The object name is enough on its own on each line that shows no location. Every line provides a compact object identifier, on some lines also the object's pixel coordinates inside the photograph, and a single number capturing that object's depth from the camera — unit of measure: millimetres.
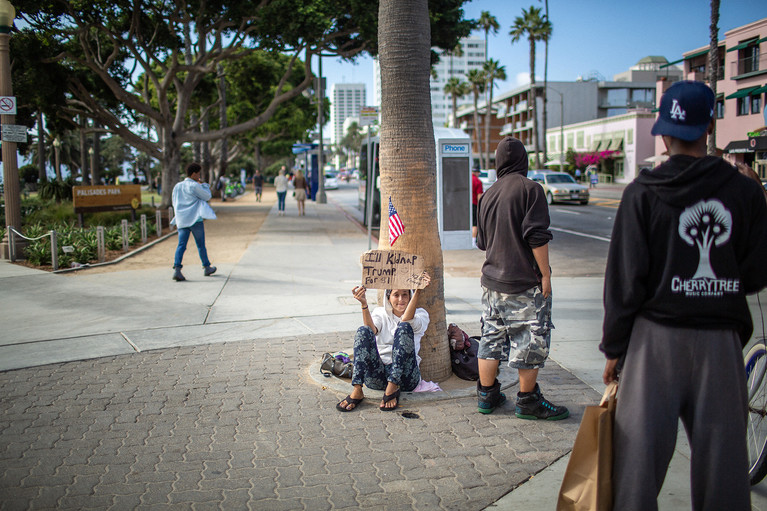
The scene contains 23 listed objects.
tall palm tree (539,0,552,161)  49781
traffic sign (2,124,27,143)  12016
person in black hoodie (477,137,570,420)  4238
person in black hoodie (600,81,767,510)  2355
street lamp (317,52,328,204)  30812
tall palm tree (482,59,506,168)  67250
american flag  5227
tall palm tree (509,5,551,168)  49719
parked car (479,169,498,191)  28727
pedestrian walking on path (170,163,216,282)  10328
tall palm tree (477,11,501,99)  59781
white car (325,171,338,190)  59181
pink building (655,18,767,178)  37969
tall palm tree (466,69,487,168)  69938
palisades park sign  16516
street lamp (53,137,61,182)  38953
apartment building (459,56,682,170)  79981
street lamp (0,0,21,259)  11945
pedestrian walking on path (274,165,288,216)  24594
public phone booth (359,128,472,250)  11180
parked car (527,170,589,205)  29109
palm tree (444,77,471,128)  75625
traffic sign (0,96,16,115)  11914
